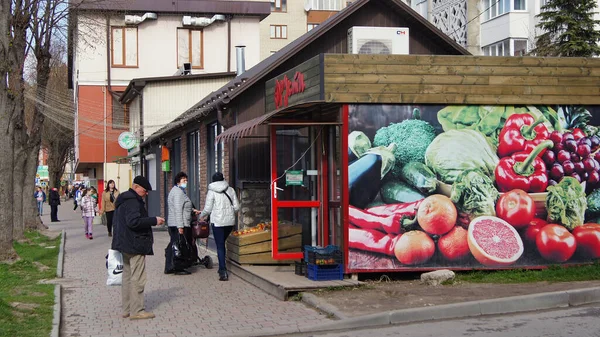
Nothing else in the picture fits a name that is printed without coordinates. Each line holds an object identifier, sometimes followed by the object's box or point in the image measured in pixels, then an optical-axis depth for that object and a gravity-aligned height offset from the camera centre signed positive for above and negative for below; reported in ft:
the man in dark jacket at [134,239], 30.40 -2.48
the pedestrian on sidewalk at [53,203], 117.39 -3.76
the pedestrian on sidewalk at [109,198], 70.44 -1.85
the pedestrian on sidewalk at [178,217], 44.09 -2.32
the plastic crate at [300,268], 38.61 -4.81
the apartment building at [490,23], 124.26 +26.78
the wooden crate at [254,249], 44.06 -4.27
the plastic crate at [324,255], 36.27 -3.88
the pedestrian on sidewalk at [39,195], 129.31 -2.77
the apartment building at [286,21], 219.61 +45.94
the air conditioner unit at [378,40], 50.11 +9.13
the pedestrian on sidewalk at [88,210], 72.13 -3.05
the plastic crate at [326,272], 36.42 -4.73
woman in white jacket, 41.70 -1.91
